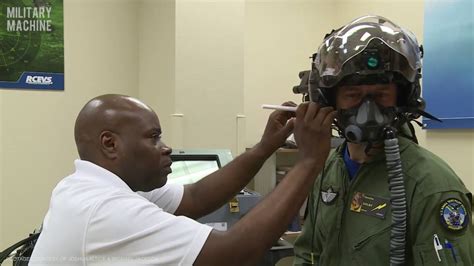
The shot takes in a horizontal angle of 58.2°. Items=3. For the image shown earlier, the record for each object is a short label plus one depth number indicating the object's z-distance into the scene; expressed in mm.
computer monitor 2037
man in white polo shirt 1053
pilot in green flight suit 1062
